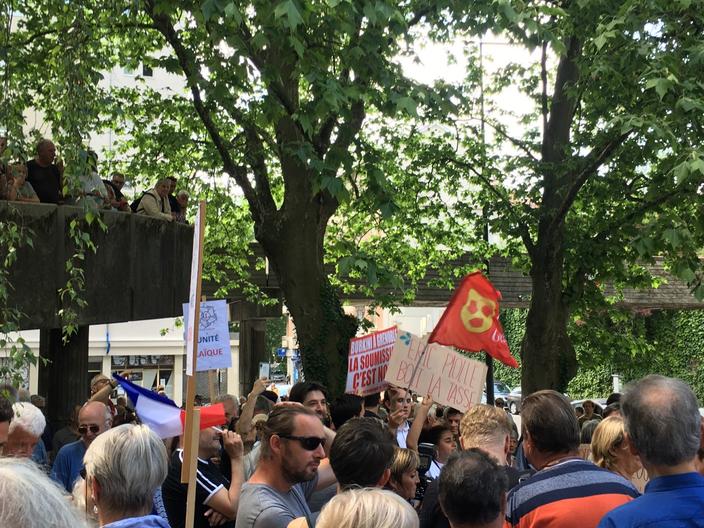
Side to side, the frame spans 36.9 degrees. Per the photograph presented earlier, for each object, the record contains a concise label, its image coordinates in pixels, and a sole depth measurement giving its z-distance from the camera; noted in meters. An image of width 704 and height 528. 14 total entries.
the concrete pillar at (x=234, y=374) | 54.97
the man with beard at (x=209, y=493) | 5.86
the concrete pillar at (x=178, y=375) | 46.42
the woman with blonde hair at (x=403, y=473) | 5.66
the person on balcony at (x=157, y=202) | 16.02
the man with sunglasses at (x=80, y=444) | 6.99
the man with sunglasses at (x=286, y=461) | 4.94
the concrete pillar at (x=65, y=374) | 17.75
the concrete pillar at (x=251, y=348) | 32.25
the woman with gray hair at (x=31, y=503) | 2.18
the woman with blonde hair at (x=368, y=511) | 3.06
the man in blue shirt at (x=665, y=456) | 3.67
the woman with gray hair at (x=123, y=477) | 3.76
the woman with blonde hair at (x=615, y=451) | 5.68
